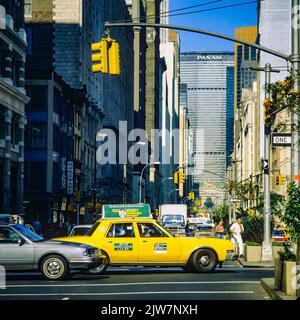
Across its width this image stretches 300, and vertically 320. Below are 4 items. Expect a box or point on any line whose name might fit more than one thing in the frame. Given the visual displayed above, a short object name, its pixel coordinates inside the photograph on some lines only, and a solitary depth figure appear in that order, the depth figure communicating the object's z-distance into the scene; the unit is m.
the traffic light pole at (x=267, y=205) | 34.16
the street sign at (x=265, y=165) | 35.19
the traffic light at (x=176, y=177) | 72.74
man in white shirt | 37.94
